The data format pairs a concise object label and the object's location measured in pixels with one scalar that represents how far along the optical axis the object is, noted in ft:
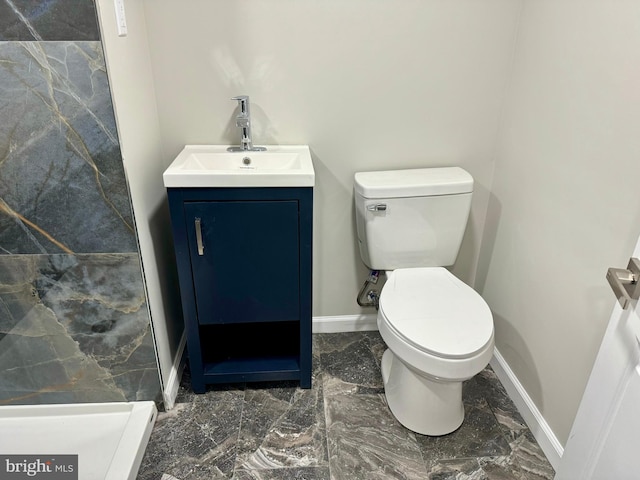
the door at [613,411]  2.83
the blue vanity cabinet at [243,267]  4.81
